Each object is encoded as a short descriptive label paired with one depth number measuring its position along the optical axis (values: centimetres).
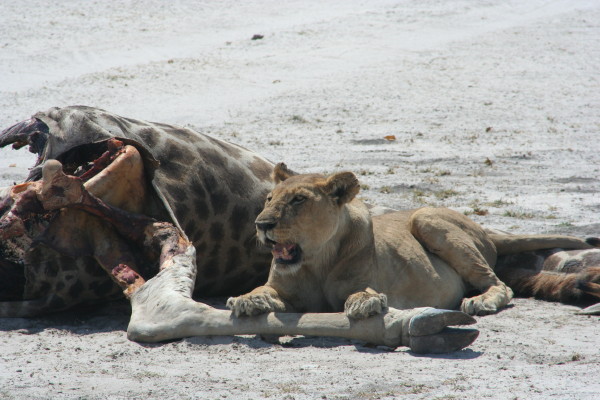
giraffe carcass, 1040
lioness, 1112
